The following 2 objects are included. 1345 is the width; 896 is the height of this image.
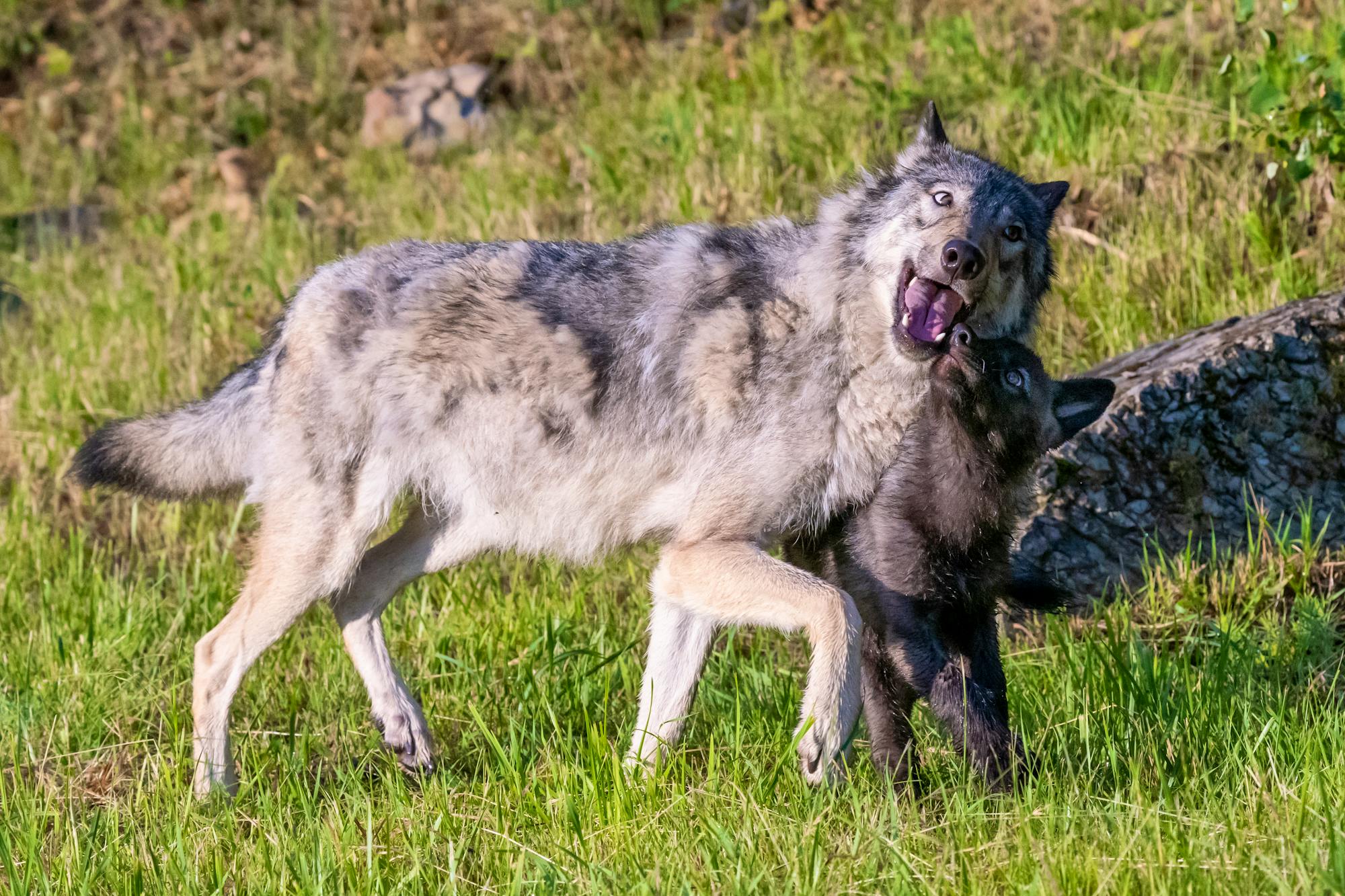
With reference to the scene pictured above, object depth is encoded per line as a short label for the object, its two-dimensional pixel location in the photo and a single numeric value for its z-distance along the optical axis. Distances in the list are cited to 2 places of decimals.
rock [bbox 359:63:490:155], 19.42
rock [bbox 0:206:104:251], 19.20
